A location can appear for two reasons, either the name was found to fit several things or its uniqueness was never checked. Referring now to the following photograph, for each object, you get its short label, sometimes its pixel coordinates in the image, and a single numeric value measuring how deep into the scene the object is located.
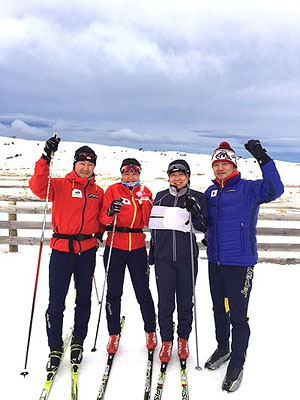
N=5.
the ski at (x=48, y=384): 3.30
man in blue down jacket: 3.52
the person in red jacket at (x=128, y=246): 4.04
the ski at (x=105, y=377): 3.34
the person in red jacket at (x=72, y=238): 3.75
